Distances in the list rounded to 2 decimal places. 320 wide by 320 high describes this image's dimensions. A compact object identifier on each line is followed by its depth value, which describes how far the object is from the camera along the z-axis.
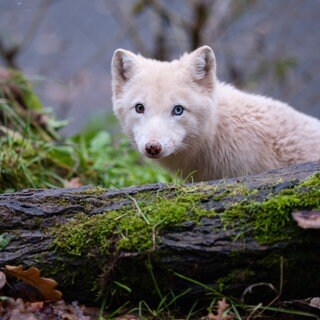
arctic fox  8.35
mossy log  5.19
